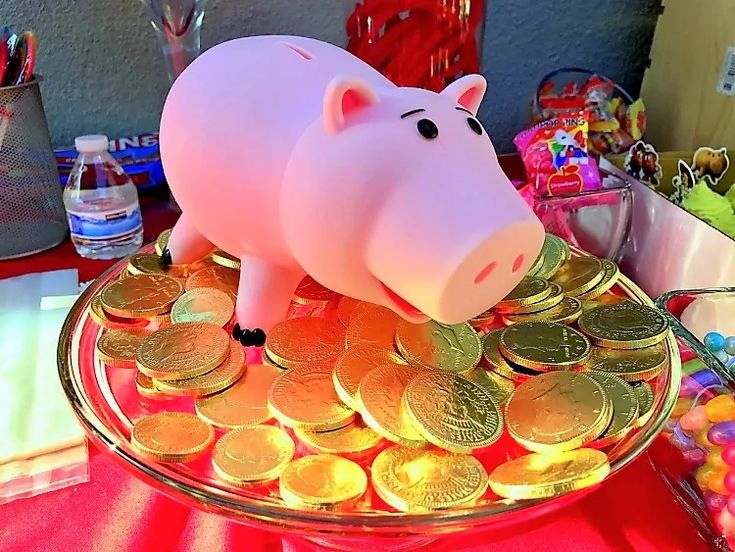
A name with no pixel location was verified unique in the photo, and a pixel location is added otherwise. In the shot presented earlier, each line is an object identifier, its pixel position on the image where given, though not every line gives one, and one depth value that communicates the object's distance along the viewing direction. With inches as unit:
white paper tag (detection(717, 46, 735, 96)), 37.3
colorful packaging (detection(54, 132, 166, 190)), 39.0
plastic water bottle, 33.1
